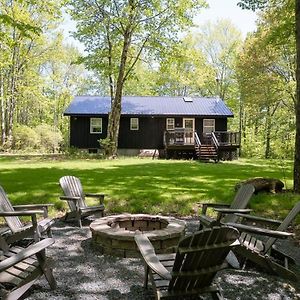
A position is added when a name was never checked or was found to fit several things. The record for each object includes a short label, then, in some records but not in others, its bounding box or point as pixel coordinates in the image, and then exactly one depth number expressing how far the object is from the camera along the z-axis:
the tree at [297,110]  8.16
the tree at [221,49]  39.25
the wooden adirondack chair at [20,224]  4.68
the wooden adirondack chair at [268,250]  4.01
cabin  24.81
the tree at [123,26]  19.86
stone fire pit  4.86
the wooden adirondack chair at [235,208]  5.02
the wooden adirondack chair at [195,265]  2.91
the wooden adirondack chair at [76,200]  6.52
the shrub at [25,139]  27.06
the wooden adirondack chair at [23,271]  3.14
